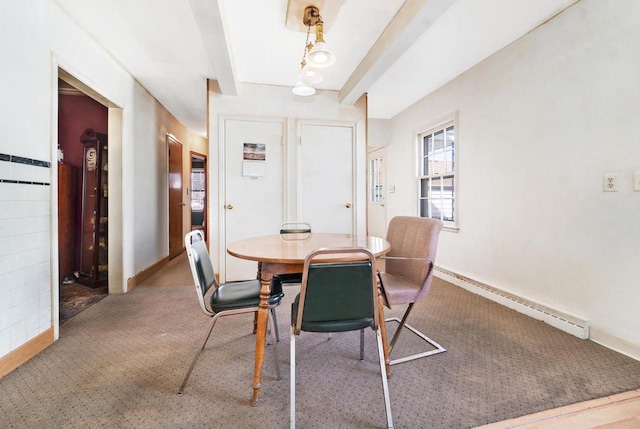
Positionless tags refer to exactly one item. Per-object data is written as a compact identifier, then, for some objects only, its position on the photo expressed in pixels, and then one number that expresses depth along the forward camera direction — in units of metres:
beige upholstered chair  1.70
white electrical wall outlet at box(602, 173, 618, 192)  1.88
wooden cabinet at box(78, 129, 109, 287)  3.18
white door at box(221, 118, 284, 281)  3.47
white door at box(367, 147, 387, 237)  5.35
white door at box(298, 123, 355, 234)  3.64
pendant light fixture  1.88
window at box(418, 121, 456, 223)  3.60
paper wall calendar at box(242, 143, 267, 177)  3.50
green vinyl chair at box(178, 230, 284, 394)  1.47
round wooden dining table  1.38
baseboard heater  2.08
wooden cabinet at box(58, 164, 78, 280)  3.21
